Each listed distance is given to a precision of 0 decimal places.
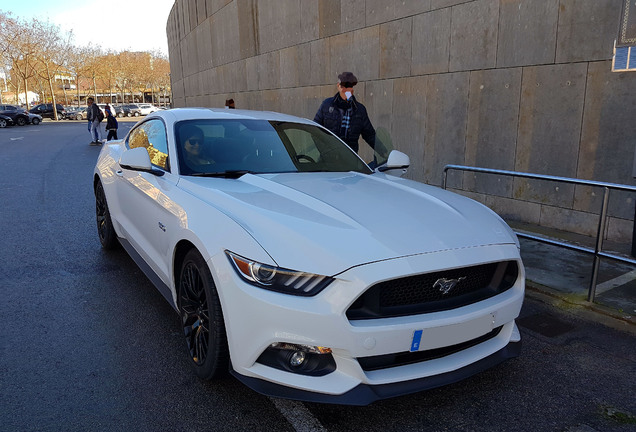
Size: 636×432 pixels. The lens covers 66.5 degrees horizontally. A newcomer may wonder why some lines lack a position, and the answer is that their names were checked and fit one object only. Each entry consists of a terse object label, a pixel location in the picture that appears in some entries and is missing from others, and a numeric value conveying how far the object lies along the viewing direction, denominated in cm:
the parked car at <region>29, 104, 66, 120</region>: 4924
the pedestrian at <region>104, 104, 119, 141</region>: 1856
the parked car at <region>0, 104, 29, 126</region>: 3702
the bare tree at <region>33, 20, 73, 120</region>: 5441
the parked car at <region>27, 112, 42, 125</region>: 3969
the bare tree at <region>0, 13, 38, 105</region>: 5247
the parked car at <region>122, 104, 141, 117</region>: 6356
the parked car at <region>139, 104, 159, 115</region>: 6462
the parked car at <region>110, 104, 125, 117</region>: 6066
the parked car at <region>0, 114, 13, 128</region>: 3609
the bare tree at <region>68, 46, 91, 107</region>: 6211
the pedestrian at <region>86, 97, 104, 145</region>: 2023
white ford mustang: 226
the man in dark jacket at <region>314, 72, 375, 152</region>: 601
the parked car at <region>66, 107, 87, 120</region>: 5295
